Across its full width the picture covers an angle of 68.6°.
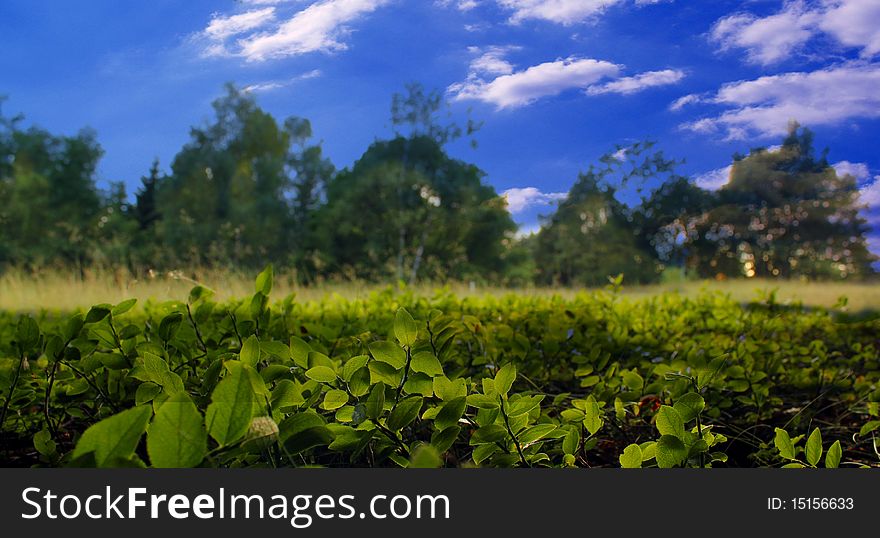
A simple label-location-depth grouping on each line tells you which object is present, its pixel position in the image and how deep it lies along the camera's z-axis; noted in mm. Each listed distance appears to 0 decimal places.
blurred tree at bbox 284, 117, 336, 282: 25891
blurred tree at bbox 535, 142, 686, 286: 24219
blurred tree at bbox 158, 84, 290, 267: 25078
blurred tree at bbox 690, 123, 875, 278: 19625
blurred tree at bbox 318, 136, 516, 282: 25375
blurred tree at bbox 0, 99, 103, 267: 24250
